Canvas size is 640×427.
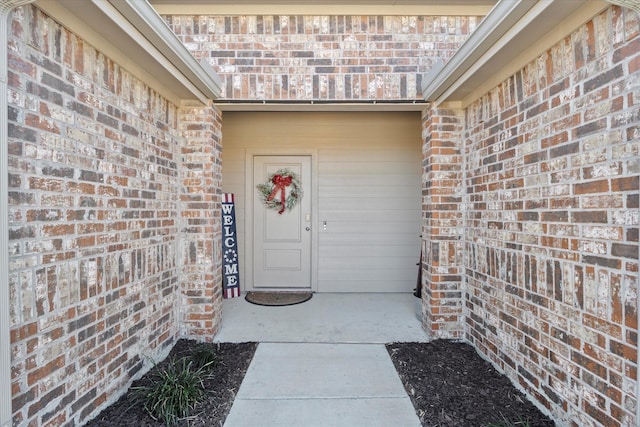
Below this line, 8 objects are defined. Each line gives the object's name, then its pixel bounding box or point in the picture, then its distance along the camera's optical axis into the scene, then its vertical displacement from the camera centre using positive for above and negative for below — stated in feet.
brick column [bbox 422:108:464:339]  10.28 -0.43
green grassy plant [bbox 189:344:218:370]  8.59 -3.84
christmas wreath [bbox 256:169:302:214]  15.56 +0.99
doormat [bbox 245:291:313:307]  14.03 -3.76
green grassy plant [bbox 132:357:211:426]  6.67 -3.83
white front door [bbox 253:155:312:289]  15.71 -0.93
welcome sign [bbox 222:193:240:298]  14.38 -1.86
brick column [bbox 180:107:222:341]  10.38 -0.49
